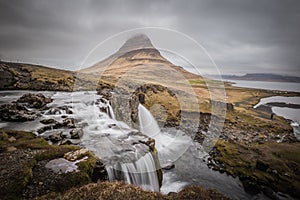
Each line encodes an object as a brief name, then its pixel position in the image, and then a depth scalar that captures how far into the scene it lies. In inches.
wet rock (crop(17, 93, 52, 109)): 858.8
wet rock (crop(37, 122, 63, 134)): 583.1
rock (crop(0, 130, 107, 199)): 275.4
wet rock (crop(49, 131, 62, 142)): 510.0
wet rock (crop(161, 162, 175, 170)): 663.1
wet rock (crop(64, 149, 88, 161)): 378.4
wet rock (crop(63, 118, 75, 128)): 645.2
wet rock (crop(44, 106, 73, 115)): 789.2
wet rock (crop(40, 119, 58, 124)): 662.3
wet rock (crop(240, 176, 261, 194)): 576.4
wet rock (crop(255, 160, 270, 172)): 684.1
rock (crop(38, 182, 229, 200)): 280.7
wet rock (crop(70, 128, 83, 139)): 548.5
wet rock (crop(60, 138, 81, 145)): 490.6
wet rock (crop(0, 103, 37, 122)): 682.9
